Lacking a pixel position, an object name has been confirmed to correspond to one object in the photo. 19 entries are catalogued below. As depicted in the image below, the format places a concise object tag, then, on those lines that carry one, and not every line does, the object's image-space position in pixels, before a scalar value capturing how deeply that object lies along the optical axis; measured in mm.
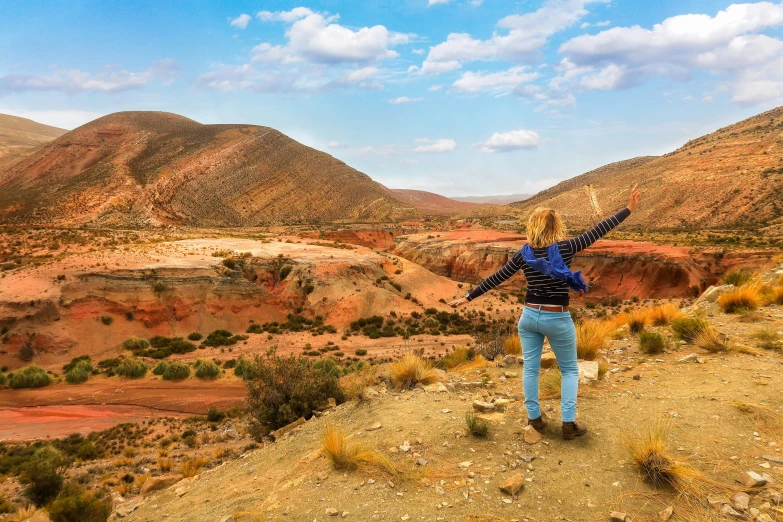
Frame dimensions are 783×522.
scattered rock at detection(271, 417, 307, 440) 8091
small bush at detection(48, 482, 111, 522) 6789
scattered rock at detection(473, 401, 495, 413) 5633
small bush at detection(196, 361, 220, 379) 19719
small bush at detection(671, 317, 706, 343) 7790
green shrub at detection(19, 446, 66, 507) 9273
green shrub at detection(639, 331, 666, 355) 7575
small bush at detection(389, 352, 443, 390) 7562
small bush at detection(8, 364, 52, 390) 18484
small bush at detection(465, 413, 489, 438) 4949
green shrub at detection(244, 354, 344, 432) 8797
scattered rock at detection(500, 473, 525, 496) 3895
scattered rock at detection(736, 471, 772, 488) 3561
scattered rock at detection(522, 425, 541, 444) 4637
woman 4254
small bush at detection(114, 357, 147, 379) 19812
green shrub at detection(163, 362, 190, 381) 19562
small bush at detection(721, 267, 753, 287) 13367
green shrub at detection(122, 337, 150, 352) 23438
